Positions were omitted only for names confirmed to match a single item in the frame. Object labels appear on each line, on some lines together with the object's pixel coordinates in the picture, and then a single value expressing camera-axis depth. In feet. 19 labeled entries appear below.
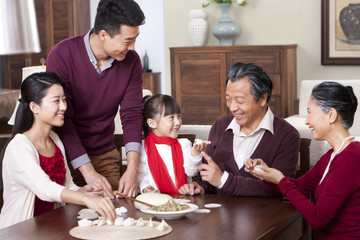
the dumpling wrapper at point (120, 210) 7.46
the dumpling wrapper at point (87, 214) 7.23
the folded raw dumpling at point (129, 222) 6.79
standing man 8.66
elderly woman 7.16
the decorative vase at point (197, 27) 22.74
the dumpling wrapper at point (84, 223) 6.79
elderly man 8.45
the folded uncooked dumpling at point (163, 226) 6.62
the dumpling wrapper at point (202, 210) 7.40
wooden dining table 6.57
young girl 9.12
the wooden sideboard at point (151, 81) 28.04
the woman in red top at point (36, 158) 7.93
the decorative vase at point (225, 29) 22.25
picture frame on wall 20.83
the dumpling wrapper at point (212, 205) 7.68
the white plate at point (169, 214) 6.98
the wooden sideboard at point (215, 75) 21.34
